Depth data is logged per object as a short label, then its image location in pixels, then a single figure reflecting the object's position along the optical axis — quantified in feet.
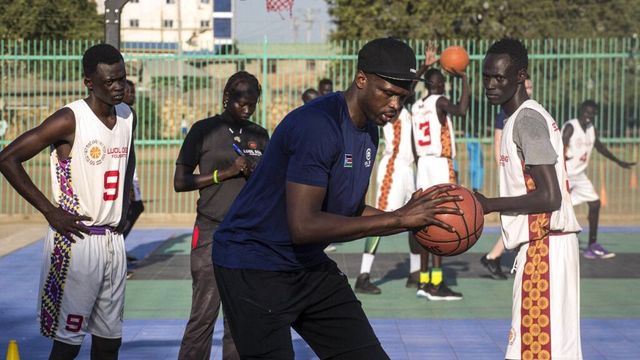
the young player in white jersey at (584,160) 46.80
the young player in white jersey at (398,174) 38.86
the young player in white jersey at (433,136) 37.70
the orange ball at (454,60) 38.47
